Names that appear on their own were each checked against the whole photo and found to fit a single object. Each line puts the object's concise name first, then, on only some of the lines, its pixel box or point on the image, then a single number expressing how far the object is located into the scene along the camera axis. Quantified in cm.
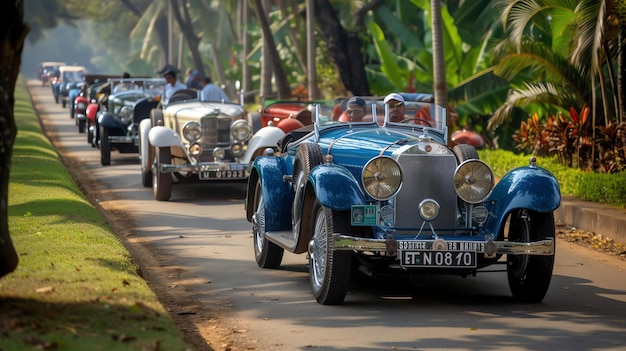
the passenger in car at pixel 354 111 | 1144
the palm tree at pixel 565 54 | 1694
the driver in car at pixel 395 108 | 1127
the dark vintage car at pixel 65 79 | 5628
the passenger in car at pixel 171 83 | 2176
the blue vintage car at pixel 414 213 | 891
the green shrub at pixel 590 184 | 1494
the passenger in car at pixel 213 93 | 2061
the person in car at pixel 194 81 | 3034
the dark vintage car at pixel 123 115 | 2352
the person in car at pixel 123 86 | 2719
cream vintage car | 1716
